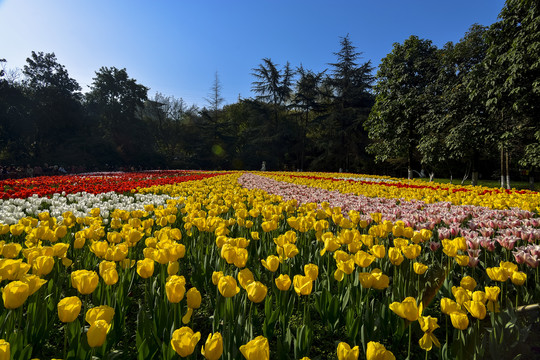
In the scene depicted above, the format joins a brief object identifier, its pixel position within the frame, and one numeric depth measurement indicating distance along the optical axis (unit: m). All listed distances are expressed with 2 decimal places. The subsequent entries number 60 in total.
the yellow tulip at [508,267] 1.58
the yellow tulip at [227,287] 1.35
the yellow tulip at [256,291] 1.33
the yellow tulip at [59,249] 1.86
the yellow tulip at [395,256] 1.90
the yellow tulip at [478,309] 1.24
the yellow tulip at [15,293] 1.19
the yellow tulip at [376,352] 0.99
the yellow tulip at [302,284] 1.45
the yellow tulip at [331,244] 2.11
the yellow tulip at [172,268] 1.73
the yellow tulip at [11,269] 1.45
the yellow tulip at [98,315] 1.13
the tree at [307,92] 35.16
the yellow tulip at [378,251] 1.96
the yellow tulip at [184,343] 1.00
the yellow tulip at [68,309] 1.16
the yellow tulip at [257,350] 0.92
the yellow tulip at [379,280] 1.59
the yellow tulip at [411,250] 1.94
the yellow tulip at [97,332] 1.05
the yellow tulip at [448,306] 1.29
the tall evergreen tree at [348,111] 33.31
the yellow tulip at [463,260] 1.89
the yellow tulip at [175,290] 1.35
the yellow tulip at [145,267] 1.65
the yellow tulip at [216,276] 1.55
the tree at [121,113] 33.94
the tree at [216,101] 47.72
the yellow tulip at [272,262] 1.73
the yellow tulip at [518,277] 1.54
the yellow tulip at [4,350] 0.87
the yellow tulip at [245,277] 1.49
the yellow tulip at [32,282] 1.31
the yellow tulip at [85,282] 1.39
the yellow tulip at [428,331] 1.19
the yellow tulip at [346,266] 1.70
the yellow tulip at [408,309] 1.24
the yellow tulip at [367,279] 1.57
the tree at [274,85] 36.56
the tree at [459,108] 13.91
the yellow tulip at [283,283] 1.53
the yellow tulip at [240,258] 1.76
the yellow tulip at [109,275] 1.52
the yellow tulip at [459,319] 1.21
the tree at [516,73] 10.71
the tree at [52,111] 28.64
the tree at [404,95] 18.78
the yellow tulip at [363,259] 1.82
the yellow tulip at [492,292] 1.36
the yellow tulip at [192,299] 1.36
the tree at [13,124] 26.06
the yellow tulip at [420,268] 1.76
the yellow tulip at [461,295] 1.41
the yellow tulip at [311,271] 1.54
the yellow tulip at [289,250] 1.90
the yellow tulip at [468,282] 1.55
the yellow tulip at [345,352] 0.98
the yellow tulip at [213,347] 0.98
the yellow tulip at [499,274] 1.57
